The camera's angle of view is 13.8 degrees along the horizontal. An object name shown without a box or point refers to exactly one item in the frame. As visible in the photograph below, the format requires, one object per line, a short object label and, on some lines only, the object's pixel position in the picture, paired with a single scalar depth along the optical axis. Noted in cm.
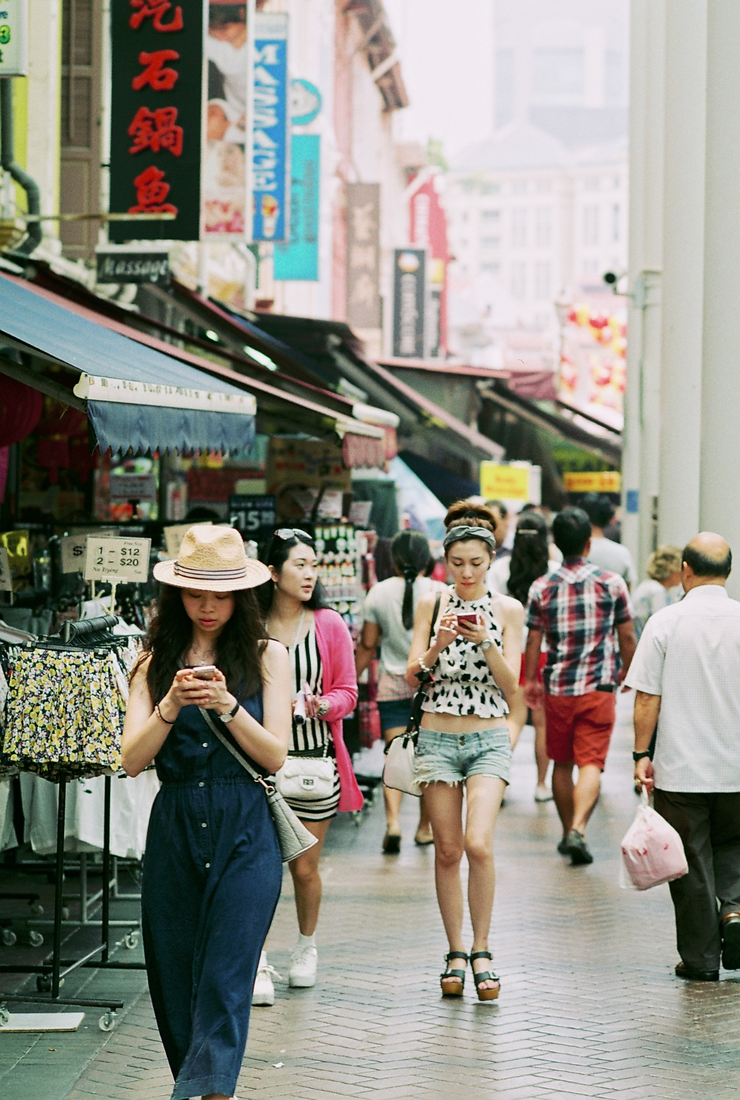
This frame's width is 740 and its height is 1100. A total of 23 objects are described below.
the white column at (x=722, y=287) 1725
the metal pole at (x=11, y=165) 2230
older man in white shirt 1332
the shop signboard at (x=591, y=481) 5206
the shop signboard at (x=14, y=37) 1841
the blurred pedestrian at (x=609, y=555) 2565
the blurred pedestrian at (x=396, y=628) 1853
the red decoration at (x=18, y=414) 1721
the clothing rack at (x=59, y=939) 1185
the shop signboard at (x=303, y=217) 4339
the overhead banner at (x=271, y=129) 3304
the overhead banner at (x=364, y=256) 5653
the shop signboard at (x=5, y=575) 1435
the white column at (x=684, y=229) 2647
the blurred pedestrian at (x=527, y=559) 2143
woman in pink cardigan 1278
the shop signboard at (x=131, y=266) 2458
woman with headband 1253
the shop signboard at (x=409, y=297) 6052
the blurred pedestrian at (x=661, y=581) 2230
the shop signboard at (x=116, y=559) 1367
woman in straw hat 834
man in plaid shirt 1811
